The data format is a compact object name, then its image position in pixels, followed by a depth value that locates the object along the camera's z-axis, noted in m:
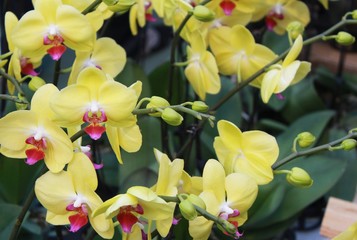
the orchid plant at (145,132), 0.92
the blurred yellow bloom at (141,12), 1.15
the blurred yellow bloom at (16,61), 1.03
